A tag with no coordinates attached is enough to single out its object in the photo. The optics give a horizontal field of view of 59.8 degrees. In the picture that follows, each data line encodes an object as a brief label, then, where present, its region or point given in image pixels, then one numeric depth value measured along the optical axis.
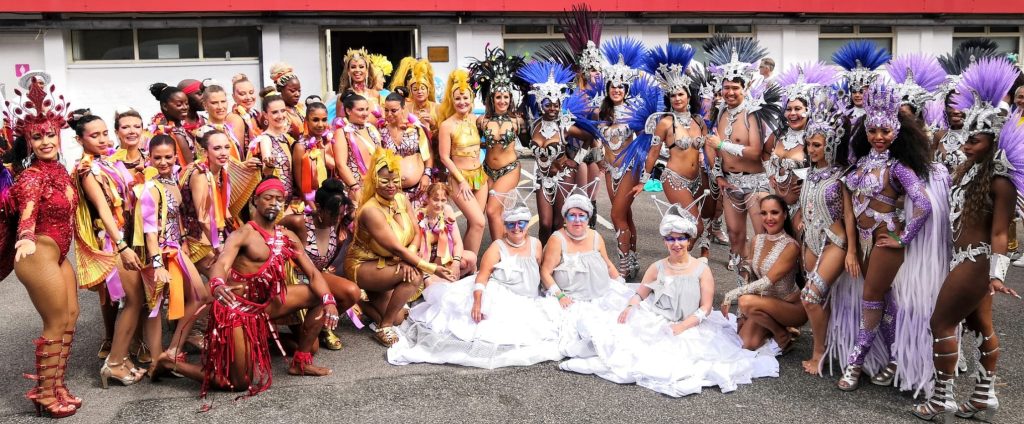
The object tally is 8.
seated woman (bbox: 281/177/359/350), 5.86
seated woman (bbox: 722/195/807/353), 5.68
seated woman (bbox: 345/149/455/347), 6.09
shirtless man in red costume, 5.10
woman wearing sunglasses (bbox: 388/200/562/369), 5.77
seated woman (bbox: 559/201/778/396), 5.34
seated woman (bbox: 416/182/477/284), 6.59
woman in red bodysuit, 4.74
